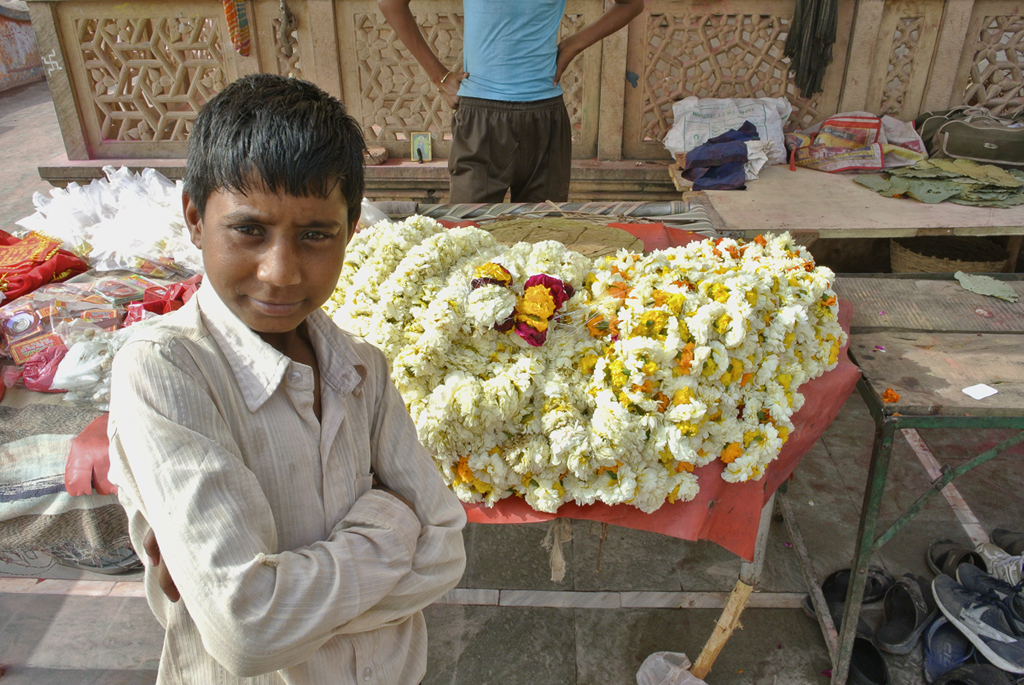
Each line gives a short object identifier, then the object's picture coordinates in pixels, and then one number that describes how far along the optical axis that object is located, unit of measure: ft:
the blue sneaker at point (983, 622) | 7.72
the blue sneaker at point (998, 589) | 8.04
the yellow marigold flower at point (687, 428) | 6.43
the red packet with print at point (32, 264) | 9.03
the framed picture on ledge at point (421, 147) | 17.66
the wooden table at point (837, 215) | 13.46
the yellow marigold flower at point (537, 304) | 6.80
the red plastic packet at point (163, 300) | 8.56
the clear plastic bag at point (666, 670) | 7.92
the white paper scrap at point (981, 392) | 7.01
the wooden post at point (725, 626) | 7.66
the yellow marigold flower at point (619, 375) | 6.56
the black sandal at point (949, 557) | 9.27
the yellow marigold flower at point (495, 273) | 6.91
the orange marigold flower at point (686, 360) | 6.53
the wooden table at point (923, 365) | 6.84
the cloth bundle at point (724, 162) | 15.70
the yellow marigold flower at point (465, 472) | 6.76
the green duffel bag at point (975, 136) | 15.49
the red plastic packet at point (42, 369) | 7.88
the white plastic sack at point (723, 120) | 16.85
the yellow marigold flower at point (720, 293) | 6.79
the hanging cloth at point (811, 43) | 16.08
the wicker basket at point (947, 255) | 15.52
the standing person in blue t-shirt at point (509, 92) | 11.31
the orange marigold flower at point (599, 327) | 7.02
